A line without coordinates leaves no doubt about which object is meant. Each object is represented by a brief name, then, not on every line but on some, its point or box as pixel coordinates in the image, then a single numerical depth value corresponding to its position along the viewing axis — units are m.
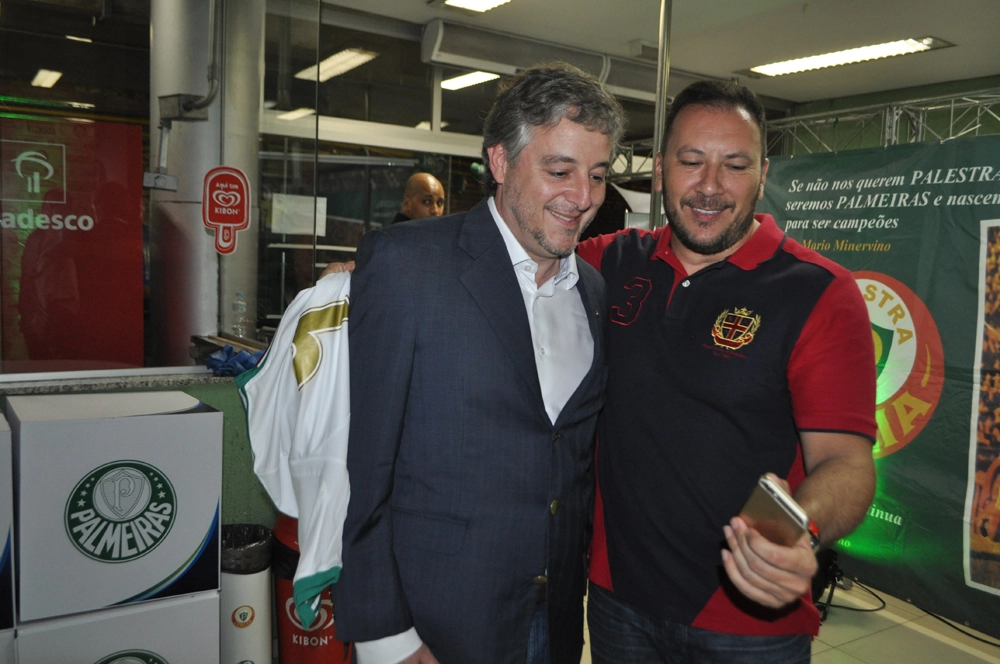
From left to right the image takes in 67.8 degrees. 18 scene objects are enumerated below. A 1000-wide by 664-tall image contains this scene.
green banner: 3.52
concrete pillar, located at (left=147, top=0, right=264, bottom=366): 3.65
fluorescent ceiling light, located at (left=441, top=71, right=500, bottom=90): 8.58
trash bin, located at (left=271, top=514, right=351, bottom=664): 2.38
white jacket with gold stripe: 1.34
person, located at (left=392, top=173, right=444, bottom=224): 5.18
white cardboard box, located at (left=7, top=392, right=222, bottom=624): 1.77
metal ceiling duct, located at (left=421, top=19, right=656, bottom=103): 6.97
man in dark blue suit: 1.27
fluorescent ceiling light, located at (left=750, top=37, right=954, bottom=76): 7.43
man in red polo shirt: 1.38
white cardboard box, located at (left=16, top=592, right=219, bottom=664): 1.78
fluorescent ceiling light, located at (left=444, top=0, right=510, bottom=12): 6.34
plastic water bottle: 3.80
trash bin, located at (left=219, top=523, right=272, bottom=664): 2.31
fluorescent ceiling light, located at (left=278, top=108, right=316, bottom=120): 3.92
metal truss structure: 5.43
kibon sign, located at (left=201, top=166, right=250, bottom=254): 3.61
